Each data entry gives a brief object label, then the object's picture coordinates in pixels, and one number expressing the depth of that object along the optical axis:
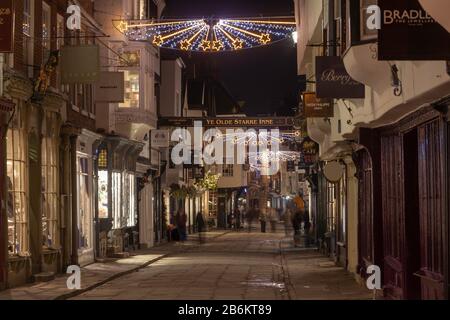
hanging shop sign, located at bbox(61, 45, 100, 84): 23.03
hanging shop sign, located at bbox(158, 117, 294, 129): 43.16
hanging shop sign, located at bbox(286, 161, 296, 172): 62.53
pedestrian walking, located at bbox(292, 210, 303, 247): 42.47
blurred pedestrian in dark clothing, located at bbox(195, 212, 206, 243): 53.51
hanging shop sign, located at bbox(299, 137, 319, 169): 36.22
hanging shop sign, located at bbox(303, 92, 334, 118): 24.48
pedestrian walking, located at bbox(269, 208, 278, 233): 67.16
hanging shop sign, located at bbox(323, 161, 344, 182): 25.34
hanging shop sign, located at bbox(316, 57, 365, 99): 17.66
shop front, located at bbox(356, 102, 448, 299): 12.91
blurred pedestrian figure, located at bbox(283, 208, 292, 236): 55.48
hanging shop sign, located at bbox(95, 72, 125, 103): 28.58
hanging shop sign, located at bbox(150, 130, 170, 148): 42.28
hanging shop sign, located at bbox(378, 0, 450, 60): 10.05
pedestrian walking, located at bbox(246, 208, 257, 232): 67.55
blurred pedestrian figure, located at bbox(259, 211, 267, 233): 66.75
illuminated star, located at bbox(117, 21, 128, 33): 32.81
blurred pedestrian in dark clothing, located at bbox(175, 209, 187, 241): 49.38
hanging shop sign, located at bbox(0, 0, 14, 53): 16.14
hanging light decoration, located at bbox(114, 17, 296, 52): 24.98
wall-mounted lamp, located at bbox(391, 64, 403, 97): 13.93
